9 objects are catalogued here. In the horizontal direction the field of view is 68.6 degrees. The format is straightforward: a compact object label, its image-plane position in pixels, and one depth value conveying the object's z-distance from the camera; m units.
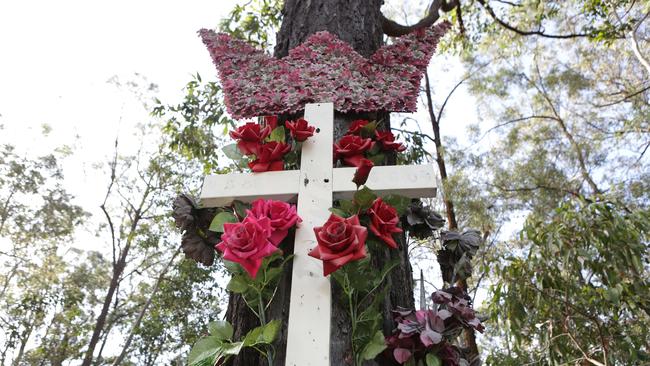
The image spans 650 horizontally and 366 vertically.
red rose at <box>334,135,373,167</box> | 1.36
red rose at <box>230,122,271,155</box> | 1.37
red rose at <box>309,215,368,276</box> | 1.02
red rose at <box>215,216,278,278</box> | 1.04
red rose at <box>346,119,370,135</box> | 1.47
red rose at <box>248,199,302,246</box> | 1.13
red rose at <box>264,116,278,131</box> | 1.50
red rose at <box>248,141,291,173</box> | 1.34
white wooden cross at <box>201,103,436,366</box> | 1.09
